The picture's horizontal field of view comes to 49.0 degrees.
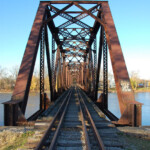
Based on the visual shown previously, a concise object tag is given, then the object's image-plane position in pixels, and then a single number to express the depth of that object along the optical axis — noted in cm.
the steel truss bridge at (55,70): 535
